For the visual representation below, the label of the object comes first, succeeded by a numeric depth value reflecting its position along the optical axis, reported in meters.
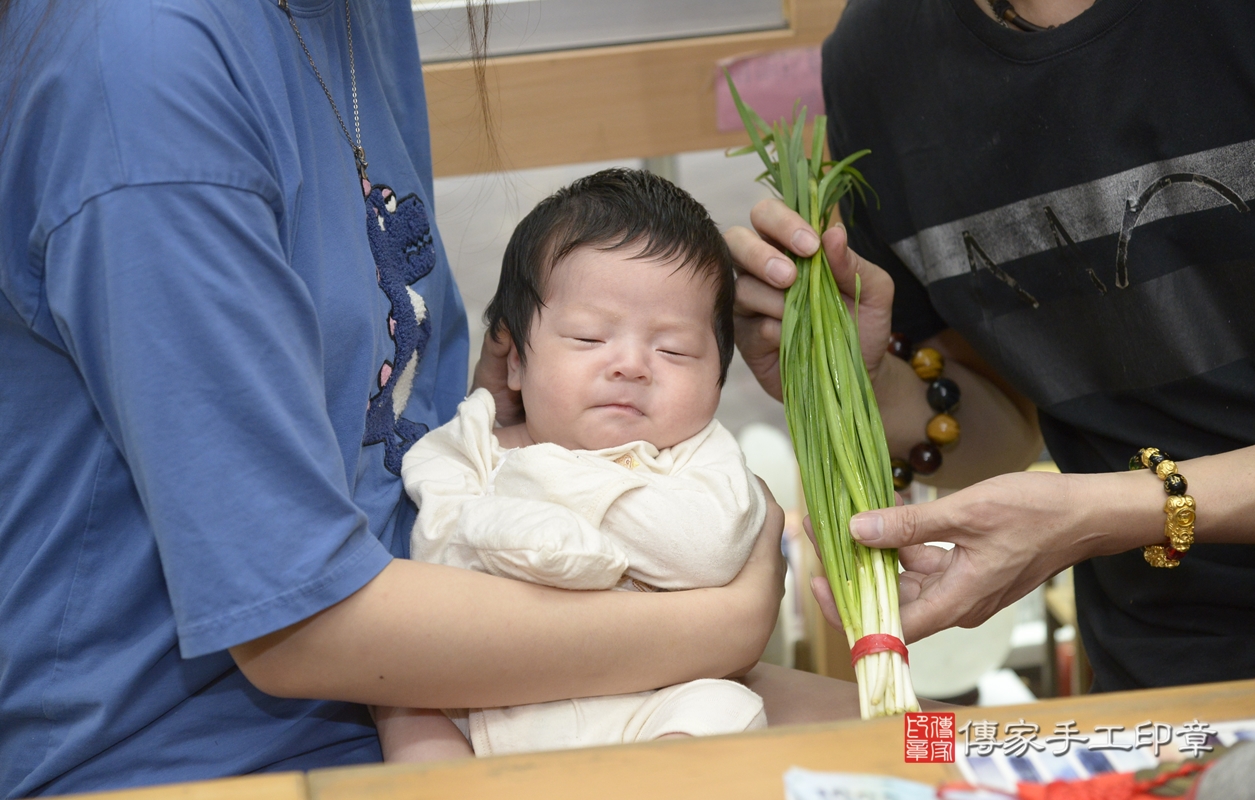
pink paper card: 2.02
